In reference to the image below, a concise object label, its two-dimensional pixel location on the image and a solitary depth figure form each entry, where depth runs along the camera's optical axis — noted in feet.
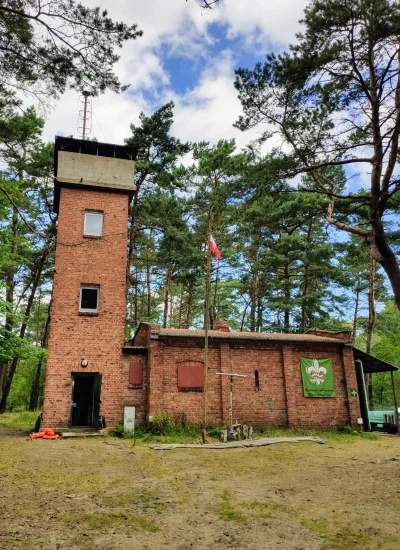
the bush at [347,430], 51.75
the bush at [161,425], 45.78
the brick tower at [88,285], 47.50
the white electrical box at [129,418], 46.37
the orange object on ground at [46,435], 43.14
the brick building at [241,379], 49.24
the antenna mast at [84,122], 64.10
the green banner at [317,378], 53.52
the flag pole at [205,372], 42.70
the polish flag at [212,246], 45.62
